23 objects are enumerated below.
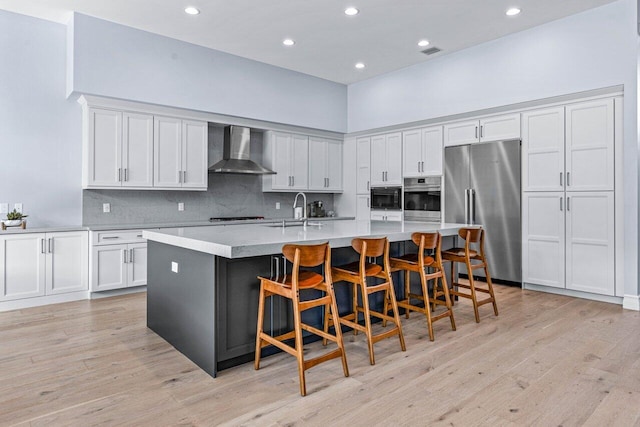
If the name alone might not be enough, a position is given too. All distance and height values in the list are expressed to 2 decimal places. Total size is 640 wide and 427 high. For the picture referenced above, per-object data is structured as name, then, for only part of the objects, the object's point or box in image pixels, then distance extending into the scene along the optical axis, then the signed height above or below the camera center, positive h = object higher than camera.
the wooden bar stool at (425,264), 3.26 -0.43
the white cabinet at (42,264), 4.07 -0.56
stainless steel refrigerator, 5.09 +0.23
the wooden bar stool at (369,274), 2.82 -0.44
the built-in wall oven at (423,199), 5.97 +0.23
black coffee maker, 7.24 +0.08
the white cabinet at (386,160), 6.53 +0.90
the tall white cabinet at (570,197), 4.34 +0.21
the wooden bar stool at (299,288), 2.37 -0.49
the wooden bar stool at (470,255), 3.71 -0.40
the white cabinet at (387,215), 6.53 -0.02
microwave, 6.54 +0.26
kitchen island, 2.57 -0.51
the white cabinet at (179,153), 5.19 +0.79
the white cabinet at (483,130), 5.12 +1.14
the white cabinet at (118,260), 4.54 -0.56
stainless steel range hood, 5.87 +0.90
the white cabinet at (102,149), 4.66 +0.75
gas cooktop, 5.96 -0.08
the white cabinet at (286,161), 6.41 +0.86
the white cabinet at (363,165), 7.02 +0.87
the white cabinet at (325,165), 6.93 +0.86
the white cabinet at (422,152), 5.95 +0.95
